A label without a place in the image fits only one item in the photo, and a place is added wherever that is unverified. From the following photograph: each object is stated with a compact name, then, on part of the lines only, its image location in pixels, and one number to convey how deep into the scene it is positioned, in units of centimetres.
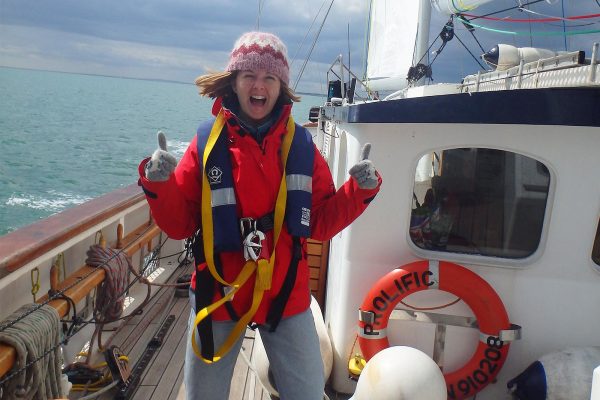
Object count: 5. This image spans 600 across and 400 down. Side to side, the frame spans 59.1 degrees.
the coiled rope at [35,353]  220
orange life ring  294
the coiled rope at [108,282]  329
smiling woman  179
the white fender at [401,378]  261
